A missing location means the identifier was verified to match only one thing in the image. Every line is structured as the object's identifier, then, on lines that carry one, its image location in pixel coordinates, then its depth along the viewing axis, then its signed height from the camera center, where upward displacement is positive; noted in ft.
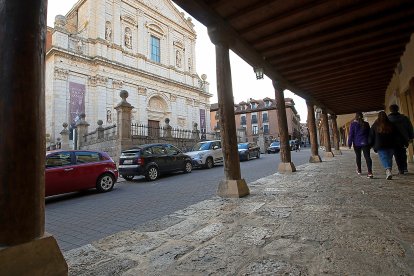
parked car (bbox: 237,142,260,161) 61.93 +0.24
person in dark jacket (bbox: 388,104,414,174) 18.26 +0.95
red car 23.34 -0.94
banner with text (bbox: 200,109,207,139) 107.65 +14.85
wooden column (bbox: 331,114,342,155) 58.13 +3.08
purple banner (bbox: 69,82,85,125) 68.28 +16.86
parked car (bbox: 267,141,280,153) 100.63 +0.89
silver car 45.94 +0.05
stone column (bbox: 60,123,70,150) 60.29 +5.93
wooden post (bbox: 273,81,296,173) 27.63 +2.03
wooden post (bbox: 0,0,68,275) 5.45 +0.39
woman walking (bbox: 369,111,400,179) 17.93 +0.32
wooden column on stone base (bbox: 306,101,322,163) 39.40 +2.24
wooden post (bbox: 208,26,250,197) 16.03 +2.19
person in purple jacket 19.61 +0.63
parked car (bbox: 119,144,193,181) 33.04 -0.48
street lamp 22.00 +6.93
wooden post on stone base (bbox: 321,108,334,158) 49.34 +2.40
